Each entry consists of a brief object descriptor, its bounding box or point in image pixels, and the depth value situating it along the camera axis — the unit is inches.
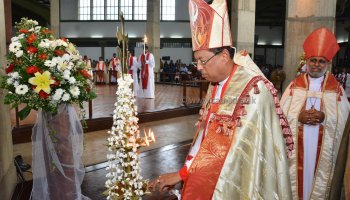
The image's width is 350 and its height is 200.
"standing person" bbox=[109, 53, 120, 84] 664.4
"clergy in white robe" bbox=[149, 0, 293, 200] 79.4
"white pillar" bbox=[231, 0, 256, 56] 393.1
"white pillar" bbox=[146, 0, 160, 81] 677.9
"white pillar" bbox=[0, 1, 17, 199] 131.8
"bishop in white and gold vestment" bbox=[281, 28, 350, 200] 136.2
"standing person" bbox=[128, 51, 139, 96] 505.6
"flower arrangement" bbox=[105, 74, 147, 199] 121.0
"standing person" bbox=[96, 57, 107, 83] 682.3
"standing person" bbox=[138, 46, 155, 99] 459.8
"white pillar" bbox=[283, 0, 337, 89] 205.2
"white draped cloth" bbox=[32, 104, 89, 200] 128.5
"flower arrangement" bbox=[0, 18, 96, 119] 115.0
